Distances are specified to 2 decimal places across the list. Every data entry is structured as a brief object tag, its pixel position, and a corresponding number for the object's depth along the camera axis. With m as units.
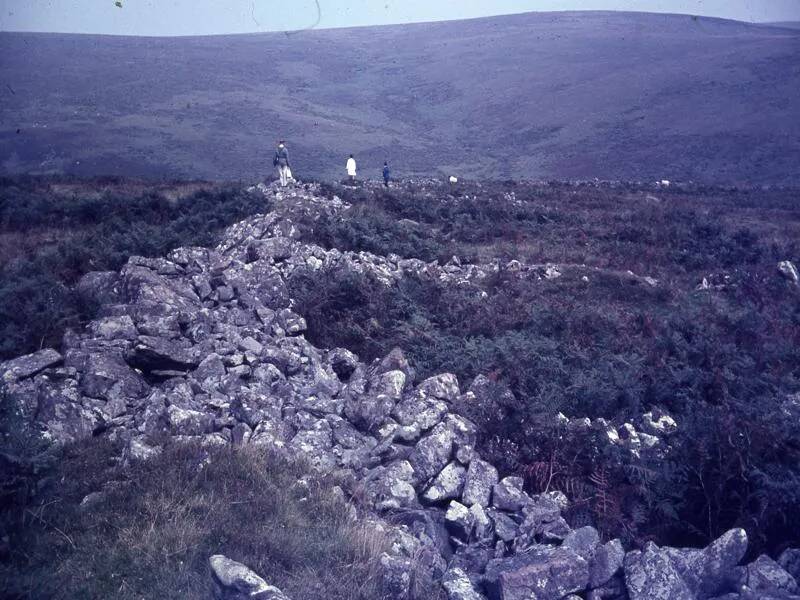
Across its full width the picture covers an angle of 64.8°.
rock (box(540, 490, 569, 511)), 5.36
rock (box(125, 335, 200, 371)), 7.05
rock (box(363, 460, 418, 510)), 5.14
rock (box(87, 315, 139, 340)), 7.45
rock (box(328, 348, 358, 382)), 7.77
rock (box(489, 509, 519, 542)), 4.92
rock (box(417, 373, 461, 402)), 6.68
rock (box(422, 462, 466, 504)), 5.34
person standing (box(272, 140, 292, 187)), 22.50
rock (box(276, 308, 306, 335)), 8.74
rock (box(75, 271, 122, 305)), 8.80
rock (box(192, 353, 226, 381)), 6.98
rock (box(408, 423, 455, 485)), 5.54
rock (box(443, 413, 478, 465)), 5.71
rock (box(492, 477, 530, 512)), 5.27
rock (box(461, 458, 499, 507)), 5.32
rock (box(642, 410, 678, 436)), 6.43
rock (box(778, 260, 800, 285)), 13.39
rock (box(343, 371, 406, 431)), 6.29
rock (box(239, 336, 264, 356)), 7.61
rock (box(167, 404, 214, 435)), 5.65
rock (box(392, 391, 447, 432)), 6.12
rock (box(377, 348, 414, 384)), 7.24
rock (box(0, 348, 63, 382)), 6.52
